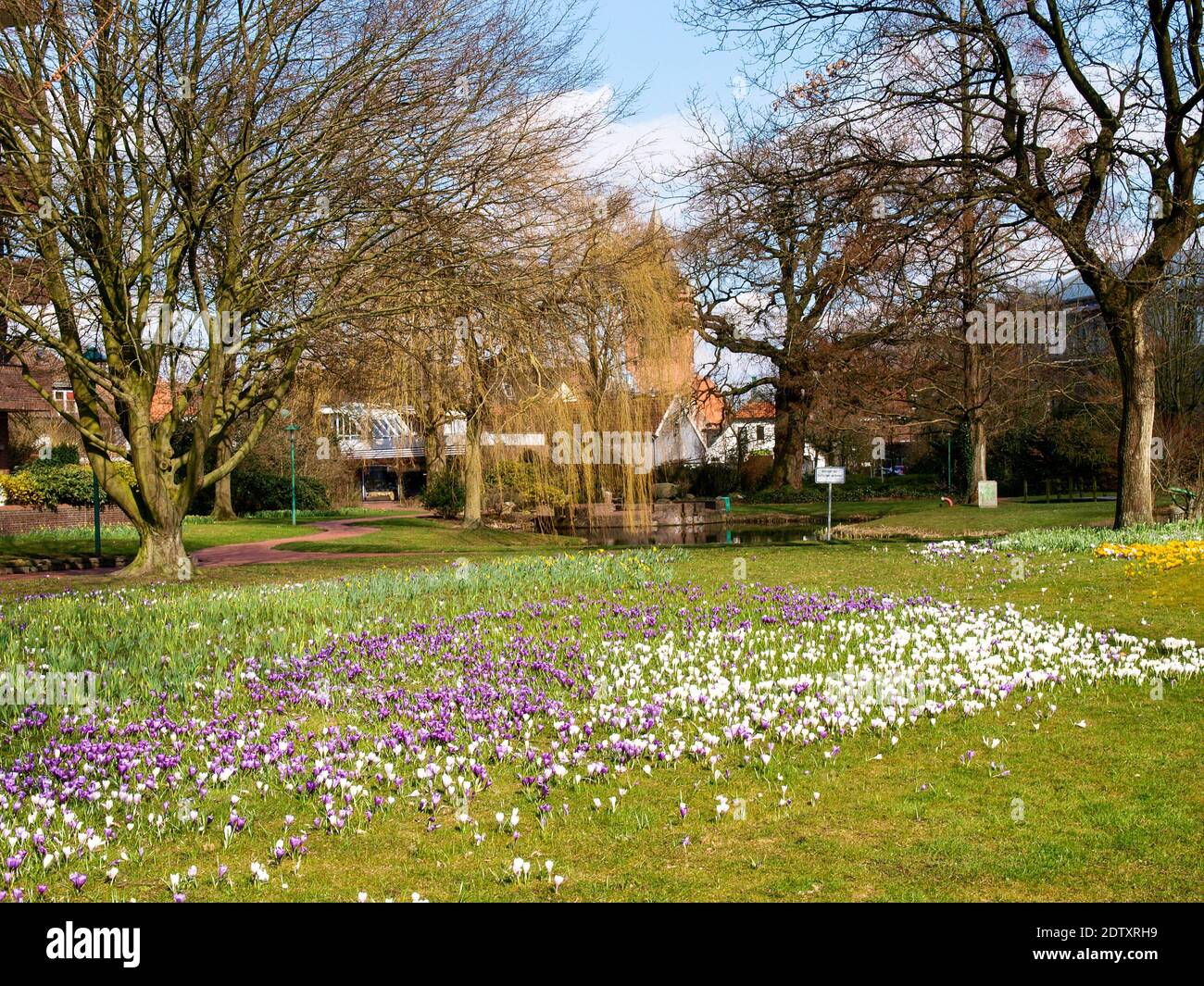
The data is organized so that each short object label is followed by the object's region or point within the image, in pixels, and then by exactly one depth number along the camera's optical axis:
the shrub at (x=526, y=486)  34.50
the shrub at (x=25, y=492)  30.09
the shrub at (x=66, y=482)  30.67
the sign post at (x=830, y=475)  21.05
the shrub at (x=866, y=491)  43.78
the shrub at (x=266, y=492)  43.25
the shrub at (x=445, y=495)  36.97
